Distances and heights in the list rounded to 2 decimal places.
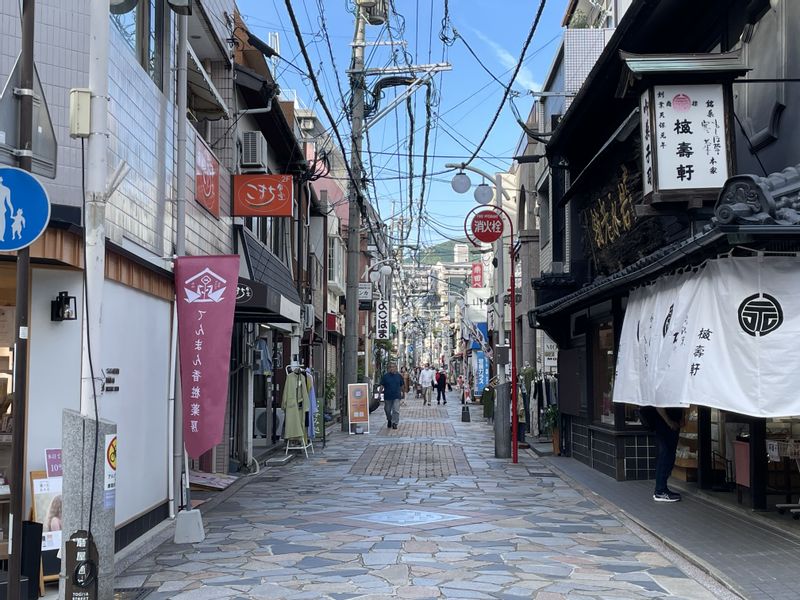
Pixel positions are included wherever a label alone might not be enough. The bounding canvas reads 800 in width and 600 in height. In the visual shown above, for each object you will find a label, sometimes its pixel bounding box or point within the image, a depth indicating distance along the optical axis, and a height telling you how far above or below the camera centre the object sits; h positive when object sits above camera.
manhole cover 11.11 -2.07
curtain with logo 8.26 +0.22
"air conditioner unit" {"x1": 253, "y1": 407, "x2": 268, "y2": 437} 20.98 -1.53
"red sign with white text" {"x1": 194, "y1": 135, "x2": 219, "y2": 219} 13.18 +2.92
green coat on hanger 19.08 -1.01
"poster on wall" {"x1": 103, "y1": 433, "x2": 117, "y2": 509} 6.65 -0.86
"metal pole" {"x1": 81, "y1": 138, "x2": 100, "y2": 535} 6.47 -0.02
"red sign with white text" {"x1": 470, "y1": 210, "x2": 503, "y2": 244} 20.34 +3.14
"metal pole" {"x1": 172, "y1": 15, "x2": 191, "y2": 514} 11.13 +1.87
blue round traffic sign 5.59 +1.00
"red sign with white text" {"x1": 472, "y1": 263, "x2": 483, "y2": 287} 50.05 +5.00
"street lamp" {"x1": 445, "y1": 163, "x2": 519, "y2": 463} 18.58 -0.66
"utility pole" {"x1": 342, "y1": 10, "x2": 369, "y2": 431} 24.92 +4.02
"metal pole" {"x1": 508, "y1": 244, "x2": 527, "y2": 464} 18.41 -1.02
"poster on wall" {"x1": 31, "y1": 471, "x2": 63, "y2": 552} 7.44 -1.25
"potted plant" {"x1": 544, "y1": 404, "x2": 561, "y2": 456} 19.55 -1.45
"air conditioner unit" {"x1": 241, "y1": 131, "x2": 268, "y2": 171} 17.13 +4.19
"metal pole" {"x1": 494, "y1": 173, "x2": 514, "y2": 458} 19.28 -1.24
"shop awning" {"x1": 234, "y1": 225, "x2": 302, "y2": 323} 13.31 +1.19
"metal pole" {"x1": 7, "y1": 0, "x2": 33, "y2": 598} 5.90 +0.07
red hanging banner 10.38 +0.25
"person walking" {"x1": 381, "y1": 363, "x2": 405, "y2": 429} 27.08 -1.08
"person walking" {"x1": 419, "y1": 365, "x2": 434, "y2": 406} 47.81 -1.27
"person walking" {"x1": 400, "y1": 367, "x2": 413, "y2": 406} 74.15 -1.55
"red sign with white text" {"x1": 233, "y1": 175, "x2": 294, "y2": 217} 15.75 +3.05
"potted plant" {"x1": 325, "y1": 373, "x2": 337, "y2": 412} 31.27 -1.13
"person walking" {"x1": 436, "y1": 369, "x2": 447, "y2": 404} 48.53 -1.42
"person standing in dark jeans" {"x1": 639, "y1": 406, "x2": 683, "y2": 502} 12.06 -1.12
